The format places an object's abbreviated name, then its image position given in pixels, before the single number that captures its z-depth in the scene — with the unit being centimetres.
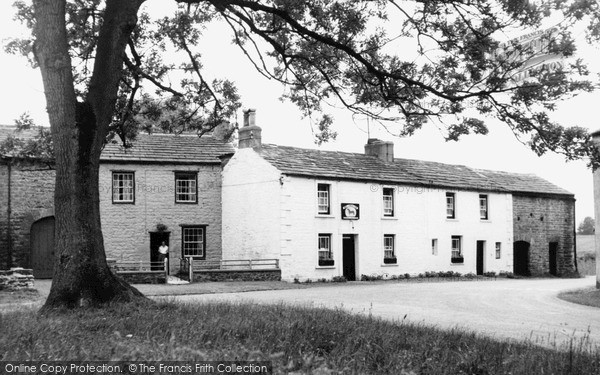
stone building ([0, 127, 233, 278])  3288
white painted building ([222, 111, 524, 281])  3316
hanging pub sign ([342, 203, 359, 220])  3496
